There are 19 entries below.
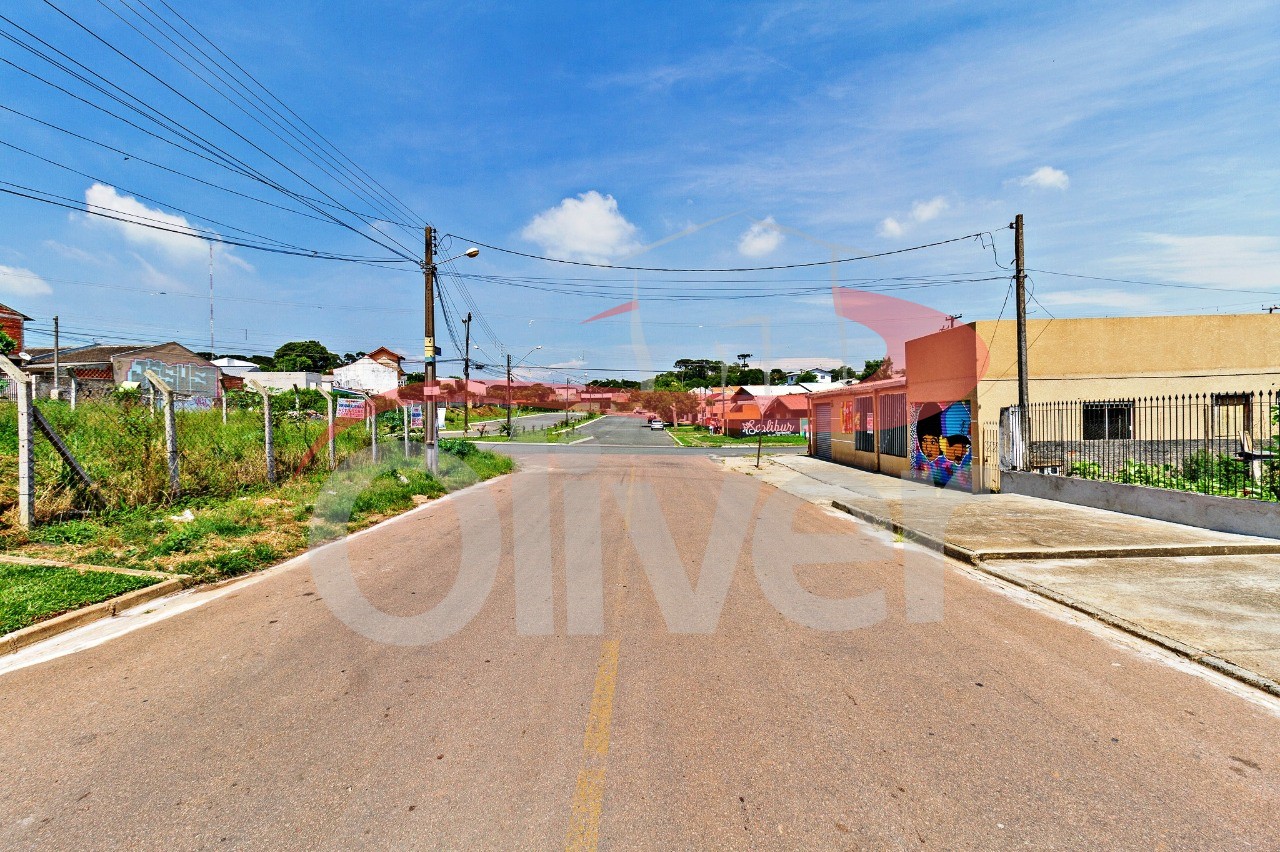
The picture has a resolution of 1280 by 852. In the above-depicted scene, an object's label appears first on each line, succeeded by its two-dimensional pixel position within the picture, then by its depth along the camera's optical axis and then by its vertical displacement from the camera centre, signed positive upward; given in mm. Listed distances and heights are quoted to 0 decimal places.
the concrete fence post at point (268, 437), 13611 -69
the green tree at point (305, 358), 92250 +10724
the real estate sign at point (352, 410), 26594 +954
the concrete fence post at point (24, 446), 8359 -102
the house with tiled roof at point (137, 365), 44875 +5025
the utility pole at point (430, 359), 19922 +2228
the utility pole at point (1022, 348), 15875 +1759
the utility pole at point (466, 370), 41562 +3861
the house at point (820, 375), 108412 +8578
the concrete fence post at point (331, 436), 16469 -89
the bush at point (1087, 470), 13750 -1089
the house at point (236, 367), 78500 +8075
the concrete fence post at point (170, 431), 10992 +73
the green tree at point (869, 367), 96888 +8417
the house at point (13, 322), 46488 +8261
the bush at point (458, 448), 24672 -680
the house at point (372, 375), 67750 +5865
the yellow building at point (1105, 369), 16812 +1325
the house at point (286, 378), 65875 +5522
